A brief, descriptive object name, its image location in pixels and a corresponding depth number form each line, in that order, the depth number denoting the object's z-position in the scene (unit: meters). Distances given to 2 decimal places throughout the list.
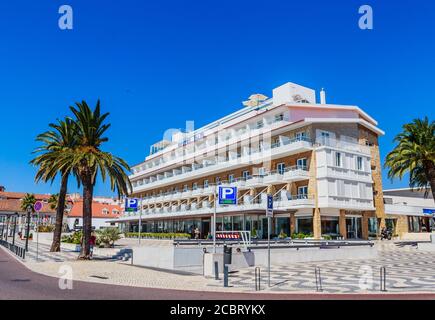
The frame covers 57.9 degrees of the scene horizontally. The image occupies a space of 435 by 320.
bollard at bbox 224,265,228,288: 14.16
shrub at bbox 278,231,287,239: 40.12
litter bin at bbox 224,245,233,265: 14.81
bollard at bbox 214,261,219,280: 16.59
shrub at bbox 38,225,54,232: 65.39
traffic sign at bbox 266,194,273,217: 14.88
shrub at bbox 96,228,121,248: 35.44
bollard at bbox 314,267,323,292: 13.06
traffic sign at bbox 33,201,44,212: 24.52
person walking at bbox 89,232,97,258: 26.79
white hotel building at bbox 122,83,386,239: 41.44
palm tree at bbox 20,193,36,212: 81.00
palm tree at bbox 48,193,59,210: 84.62
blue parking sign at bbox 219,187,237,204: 22.66
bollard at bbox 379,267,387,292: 12.91
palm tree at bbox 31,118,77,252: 30.25
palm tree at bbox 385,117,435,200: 34.75
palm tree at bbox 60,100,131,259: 25.02
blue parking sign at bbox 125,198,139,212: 32.25
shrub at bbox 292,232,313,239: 39.62
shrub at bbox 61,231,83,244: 39.69
